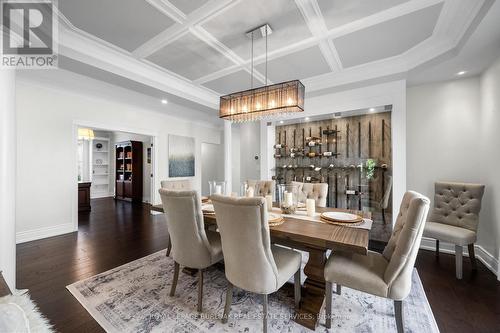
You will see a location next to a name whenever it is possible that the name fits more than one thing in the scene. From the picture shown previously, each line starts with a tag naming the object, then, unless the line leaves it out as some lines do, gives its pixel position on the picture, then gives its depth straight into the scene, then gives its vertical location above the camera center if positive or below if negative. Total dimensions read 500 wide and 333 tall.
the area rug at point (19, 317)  0.86 -0.66
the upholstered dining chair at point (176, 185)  2.89 -0.27
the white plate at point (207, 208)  2.28 -0.48
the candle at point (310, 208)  2.12 -0.42
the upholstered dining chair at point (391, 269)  1.34 -0.76
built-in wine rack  3.47 +0.20
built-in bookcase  7.73 -0.03
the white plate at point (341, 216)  1.85 -0.47
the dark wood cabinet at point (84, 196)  5.17 -0.76
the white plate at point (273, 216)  1.87 -0.47
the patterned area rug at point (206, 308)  1.61 -1.23
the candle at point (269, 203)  2.37 -0.42
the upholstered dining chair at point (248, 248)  1.34 -0.57
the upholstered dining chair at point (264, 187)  3.17 -0.32
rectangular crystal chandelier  2.27 +0.76
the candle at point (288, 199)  2.21 -0.35
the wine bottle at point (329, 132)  3.89 +0.65
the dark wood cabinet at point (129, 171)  6.86 -0.16
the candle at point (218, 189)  2.49 -0.27
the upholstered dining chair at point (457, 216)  2.35 -0.65
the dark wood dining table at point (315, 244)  1.43 -0.54
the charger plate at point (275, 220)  1.80 -0.48
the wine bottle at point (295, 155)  4.29 +0.24
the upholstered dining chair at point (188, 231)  1.69 -0.55
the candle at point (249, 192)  2.61 -0.33
